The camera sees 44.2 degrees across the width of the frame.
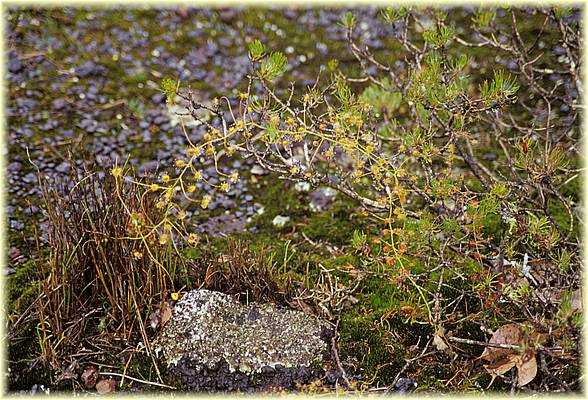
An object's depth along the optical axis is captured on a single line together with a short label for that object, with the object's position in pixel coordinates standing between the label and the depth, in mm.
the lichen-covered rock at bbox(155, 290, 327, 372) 3066
